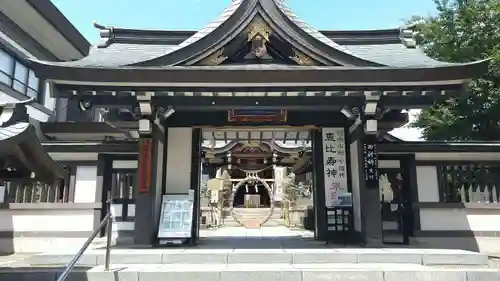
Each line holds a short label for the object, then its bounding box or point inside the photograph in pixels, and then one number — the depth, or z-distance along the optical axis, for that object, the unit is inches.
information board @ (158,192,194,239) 344.2
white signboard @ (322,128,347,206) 387.2
